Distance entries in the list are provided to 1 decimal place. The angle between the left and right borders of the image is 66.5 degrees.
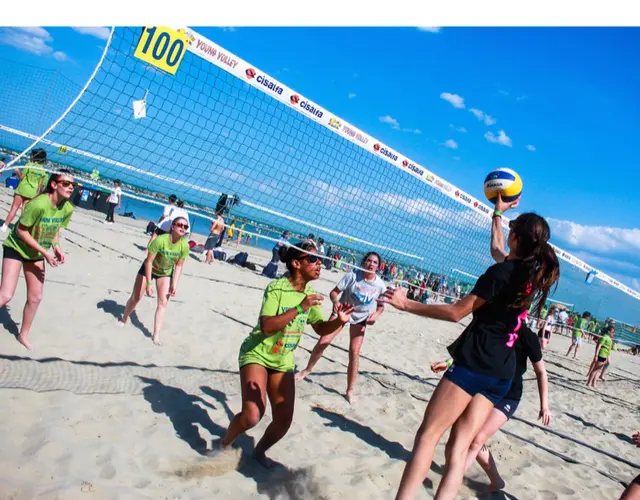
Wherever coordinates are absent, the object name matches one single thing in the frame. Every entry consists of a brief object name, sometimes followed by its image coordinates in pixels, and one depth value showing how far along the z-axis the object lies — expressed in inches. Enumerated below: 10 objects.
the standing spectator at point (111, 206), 652.7
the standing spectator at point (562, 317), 710.5
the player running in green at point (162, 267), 200.1
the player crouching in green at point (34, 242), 152.6
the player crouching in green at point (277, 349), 111.2
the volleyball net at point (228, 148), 158.9
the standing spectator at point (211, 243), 471.8
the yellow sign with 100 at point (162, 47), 155.6
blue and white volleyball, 137.5
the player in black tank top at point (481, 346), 89.6
